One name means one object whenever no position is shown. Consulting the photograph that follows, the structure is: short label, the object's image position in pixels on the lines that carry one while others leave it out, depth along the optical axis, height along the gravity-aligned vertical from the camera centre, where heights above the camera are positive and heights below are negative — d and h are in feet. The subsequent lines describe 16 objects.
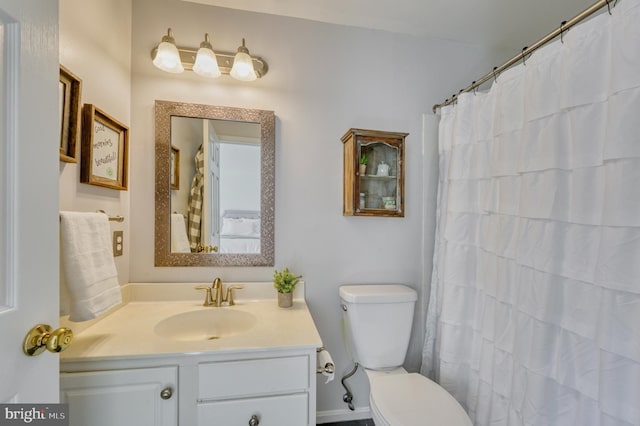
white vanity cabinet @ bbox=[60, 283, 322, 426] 2.97 -2.01
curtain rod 2.69 +2.14
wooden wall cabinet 4.80 +0.72
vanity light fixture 4.25 +2.51
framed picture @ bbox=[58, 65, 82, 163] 3.18 +1.12
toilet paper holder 3.54 -2.15
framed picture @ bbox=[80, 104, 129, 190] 3.57 +0.85
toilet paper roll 3.54 -2.13
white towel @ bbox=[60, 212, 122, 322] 2.99 -0.72
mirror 4.67 +0.41
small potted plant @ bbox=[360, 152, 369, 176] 4.90 +0.89
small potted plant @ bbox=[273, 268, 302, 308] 4.58 -1.37
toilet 4.42 -2.11
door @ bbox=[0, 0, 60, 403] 1.70 +0.10
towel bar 3.93 -0.18
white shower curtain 2.44 -0.31
